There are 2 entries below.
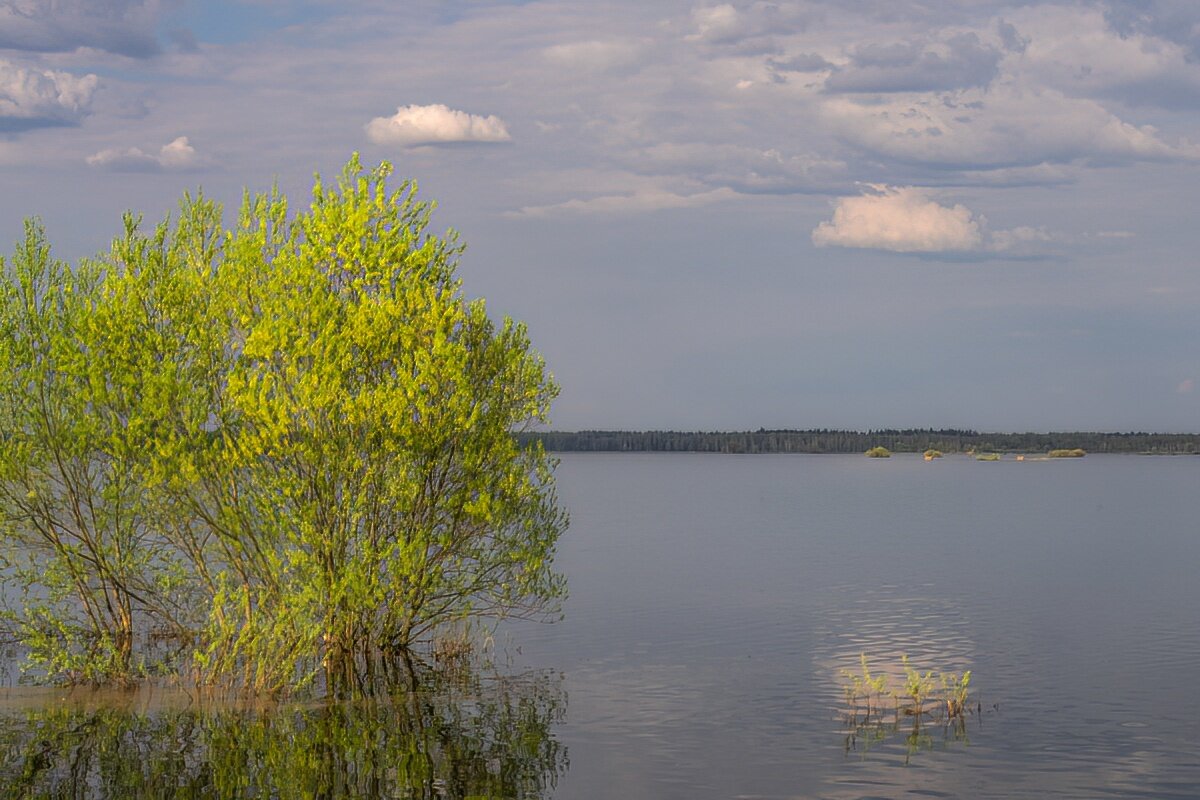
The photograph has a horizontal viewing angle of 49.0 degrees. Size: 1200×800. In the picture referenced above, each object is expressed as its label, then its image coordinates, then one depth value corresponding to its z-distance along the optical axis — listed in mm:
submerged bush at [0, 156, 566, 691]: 31969
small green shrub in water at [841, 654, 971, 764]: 29641
